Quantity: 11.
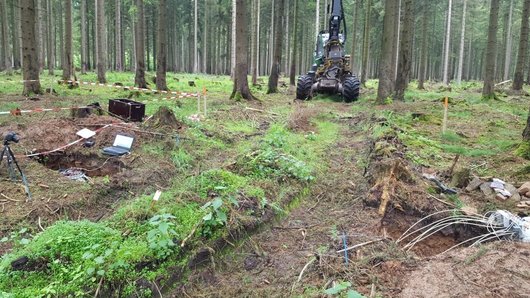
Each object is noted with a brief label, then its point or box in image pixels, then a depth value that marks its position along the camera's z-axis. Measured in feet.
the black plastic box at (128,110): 33.94
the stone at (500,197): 19.03
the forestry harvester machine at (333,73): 61.00
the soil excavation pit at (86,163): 24.04
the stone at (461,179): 21.22
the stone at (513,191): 18.98
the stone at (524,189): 19.43
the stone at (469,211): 16.96
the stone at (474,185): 20.47
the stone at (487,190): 19.65
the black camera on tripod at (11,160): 19.26
